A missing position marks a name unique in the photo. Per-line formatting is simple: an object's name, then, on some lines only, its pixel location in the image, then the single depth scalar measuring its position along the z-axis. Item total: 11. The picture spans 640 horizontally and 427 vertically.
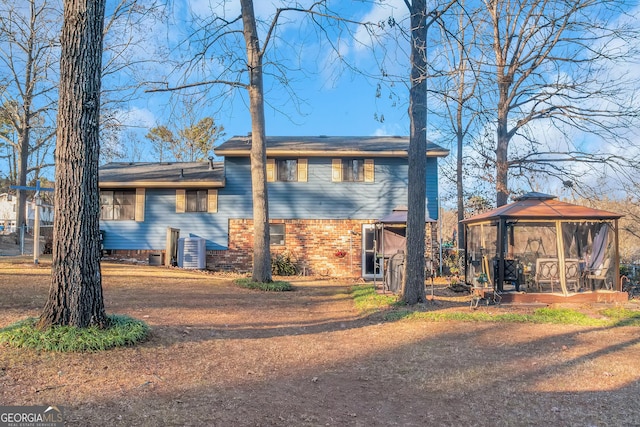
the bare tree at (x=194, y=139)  32.19
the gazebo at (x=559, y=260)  10.19
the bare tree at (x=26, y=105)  18.81
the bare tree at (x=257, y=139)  12.50
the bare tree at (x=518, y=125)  14.10
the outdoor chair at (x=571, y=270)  10.25
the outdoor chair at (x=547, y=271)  10.34
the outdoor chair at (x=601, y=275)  10.56
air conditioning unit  16.88
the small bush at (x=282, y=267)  17.12
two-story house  17.52
